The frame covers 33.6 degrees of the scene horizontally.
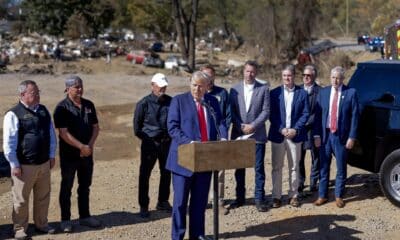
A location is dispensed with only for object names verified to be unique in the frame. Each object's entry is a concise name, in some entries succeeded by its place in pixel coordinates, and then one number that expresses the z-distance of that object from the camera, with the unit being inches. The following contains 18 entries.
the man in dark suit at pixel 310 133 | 333.7
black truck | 315.6
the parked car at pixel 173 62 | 1579.5
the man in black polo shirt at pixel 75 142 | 280.1
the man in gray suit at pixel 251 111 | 304.3
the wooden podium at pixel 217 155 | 221.9
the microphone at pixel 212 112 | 247.8
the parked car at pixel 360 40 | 2487.6
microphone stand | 237.3
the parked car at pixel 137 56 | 1775.0
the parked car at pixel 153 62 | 1679.4
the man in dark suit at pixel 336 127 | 312.5
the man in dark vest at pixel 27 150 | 262.1
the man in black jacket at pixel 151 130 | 301.1
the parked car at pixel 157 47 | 2583.7
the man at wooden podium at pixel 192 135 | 245.4
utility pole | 3107.3
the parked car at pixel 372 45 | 1578.5
